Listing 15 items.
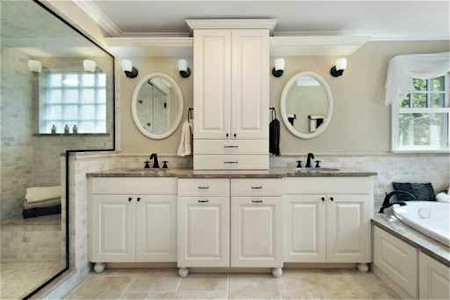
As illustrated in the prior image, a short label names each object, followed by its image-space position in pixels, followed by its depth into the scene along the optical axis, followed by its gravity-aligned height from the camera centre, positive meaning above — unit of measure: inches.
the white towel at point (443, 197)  111.2 -19.1
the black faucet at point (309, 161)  116.1 -5.1
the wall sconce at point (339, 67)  115.3 +33.7
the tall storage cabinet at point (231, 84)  105.0 +24.1
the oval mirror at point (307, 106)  119.2 +18.2
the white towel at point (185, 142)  115.0 +2.5
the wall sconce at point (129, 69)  116.6 +33.2
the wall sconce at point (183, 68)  116.0 +33.4
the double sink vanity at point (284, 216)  97.9 -23.6
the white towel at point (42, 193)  77.8 -13.3
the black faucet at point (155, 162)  116.8 -5.8
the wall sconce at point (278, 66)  115.0 +33.9
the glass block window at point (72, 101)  83.7 +15.7
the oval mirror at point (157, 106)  120.3 +18.1
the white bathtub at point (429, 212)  102.8 -23.5
